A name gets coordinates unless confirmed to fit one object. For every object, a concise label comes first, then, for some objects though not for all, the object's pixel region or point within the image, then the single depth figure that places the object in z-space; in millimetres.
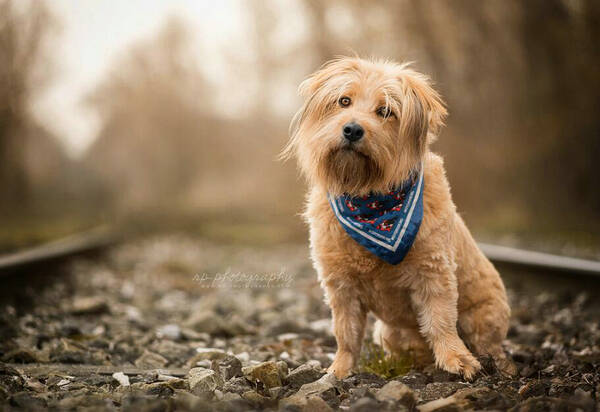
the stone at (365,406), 2389
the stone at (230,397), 2640
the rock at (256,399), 2664
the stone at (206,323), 4844
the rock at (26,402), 2513
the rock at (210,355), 3842
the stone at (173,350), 4031
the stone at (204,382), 2824
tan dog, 3346
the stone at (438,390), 2848
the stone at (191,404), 2319
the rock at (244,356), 3981
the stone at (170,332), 4602
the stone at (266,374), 3061
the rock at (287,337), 4559
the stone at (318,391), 2668
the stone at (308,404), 2547
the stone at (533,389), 2840
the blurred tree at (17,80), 9367
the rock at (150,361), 3758
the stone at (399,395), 2568
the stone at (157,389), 2805
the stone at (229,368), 3164
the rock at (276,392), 2821
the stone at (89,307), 5445
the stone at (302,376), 3133
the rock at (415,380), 3102
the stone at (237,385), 2867
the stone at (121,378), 3201
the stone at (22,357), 3678
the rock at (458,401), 2545
